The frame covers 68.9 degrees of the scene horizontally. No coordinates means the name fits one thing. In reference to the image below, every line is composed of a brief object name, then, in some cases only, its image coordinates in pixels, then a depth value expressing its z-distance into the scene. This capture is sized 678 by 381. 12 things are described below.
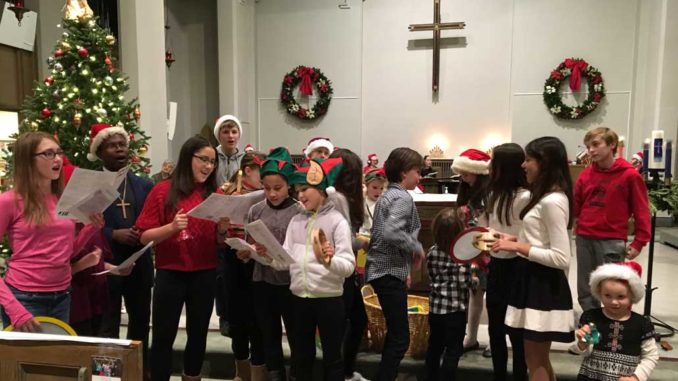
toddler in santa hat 2.01
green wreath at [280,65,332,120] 10.10
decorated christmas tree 4.17
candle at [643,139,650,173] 4.16
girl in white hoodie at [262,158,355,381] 2.23
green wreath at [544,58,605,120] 8.82
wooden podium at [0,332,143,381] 1.32
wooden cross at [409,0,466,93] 9.37
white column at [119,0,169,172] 6.08
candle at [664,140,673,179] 4.34
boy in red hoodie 3.08
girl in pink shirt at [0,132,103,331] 1.98
